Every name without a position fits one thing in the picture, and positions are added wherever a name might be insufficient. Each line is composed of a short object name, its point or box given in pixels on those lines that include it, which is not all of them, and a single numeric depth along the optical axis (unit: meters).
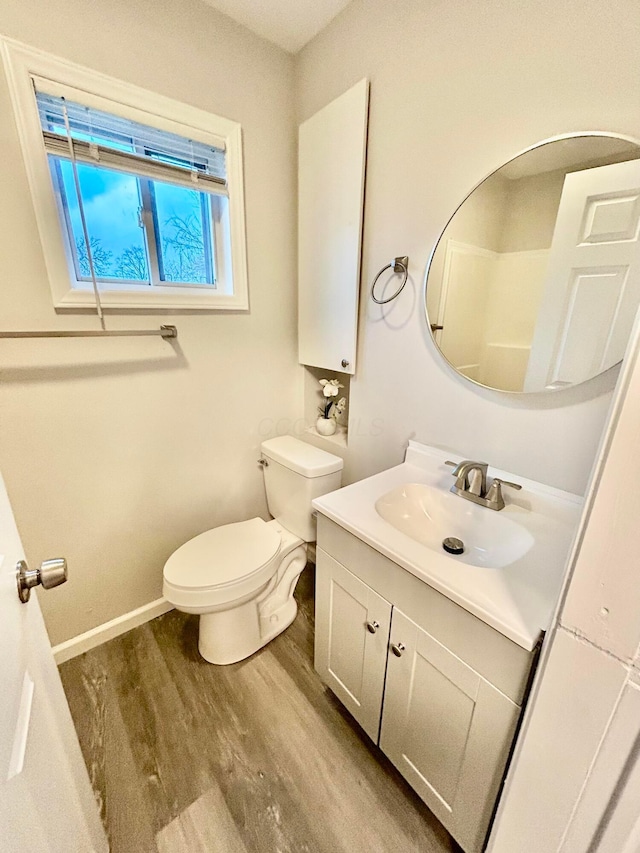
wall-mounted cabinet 1.32
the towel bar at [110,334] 1.13
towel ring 1.25
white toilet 1.30
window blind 1.10
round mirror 0.83
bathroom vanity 0.74
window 1.08
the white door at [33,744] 0.45
